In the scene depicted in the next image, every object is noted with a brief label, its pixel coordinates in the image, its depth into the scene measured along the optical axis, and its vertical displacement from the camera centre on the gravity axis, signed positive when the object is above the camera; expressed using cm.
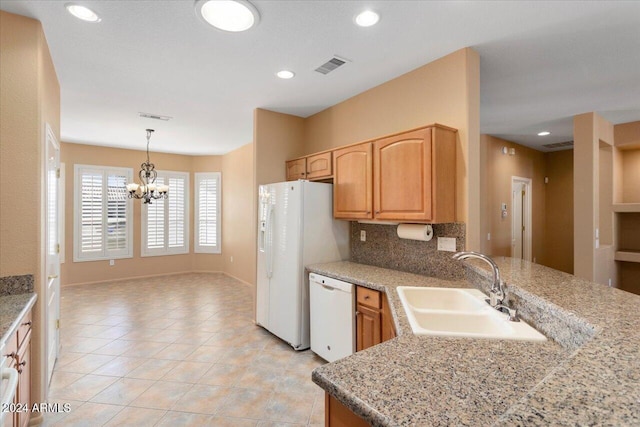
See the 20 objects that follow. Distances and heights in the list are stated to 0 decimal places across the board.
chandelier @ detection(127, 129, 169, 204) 567 +55
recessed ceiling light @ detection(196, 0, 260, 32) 197 +133
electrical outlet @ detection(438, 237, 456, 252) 261 -24
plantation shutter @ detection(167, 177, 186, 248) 702 +6
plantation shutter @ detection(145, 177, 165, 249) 675 -16
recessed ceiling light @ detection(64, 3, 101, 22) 200 +134
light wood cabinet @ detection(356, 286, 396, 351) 237 -81
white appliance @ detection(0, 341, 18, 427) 124 -69
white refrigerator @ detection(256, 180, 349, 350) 324 -33
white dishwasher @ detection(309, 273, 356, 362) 272 -94
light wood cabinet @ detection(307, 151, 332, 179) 345 +56
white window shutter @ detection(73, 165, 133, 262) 602 +4
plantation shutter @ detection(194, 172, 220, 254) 728 +8
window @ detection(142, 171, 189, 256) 674 -10
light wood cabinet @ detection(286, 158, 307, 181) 383 +59
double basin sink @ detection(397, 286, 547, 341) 140 -57
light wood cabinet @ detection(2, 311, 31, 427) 161 -89
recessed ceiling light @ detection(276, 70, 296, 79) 296 +135
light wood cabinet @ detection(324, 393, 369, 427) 104 -68
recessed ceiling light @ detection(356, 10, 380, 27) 205 +133
